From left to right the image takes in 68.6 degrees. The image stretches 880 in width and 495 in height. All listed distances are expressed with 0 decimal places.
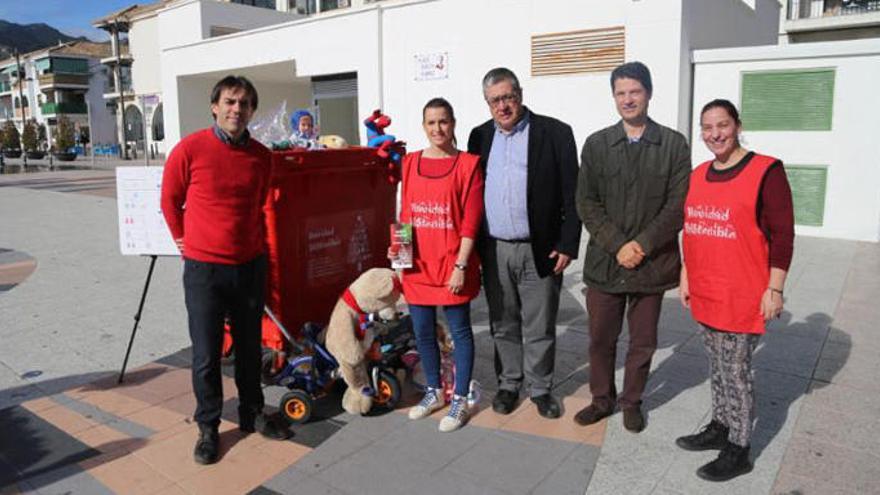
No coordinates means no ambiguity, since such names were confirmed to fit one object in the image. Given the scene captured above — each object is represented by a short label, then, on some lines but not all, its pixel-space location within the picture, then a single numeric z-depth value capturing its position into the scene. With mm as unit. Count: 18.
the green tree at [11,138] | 57312
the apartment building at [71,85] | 63938
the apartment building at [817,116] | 9062
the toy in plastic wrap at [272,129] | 4303
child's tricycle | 3619
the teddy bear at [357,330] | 3588
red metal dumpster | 4055
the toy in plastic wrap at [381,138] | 4473
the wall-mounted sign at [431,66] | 12695
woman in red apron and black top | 2752
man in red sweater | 3145
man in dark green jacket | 3160
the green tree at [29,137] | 51562
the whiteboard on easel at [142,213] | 4254
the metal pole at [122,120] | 41906
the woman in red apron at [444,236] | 3361
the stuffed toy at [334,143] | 4895
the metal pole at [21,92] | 65912
